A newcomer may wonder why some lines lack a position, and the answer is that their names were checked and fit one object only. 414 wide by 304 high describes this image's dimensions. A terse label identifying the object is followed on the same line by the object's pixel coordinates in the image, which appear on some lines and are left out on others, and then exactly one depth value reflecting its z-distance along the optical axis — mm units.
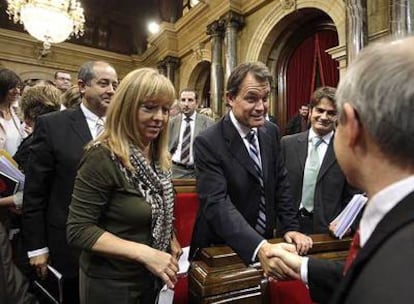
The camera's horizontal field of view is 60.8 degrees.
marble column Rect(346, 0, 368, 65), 4707
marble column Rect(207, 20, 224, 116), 7504
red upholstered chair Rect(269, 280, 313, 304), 1214
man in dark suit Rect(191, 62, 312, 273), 1617
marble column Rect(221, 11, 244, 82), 7285
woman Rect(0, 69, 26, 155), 2381
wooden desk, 1143
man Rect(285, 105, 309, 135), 5539
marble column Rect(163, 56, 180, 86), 10219
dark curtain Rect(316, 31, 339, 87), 6141
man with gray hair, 546
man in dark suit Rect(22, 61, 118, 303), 1771
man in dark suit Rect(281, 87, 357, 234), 2232
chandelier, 7180
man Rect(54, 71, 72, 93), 4160
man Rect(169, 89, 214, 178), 3777
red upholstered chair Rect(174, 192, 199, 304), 2232
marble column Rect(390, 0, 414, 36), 4020
